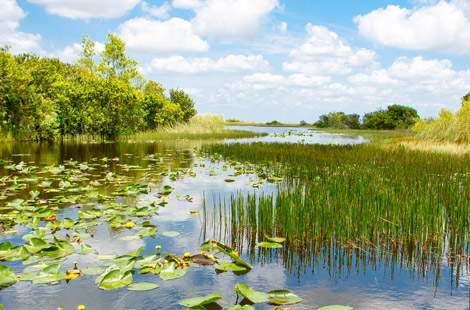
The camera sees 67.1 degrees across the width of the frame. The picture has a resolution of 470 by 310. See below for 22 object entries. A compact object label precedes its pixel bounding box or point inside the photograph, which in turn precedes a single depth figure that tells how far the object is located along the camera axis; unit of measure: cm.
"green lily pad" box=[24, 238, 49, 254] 409
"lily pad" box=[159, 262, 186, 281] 352
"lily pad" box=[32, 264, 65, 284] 344
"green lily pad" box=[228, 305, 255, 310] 285
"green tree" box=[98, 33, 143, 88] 3028
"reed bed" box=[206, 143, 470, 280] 409
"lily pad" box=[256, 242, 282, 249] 420
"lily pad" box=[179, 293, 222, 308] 290
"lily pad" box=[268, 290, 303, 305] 308
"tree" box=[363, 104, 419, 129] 4720
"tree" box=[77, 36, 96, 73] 3406
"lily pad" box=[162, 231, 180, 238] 478
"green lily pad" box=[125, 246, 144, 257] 389
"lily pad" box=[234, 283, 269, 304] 298
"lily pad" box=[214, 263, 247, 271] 371
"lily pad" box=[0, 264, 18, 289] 339
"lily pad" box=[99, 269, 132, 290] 332
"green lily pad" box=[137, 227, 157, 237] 480
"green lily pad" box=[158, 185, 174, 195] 754
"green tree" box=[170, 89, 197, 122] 3912
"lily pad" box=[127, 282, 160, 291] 325
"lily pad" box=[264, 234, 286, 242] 434
